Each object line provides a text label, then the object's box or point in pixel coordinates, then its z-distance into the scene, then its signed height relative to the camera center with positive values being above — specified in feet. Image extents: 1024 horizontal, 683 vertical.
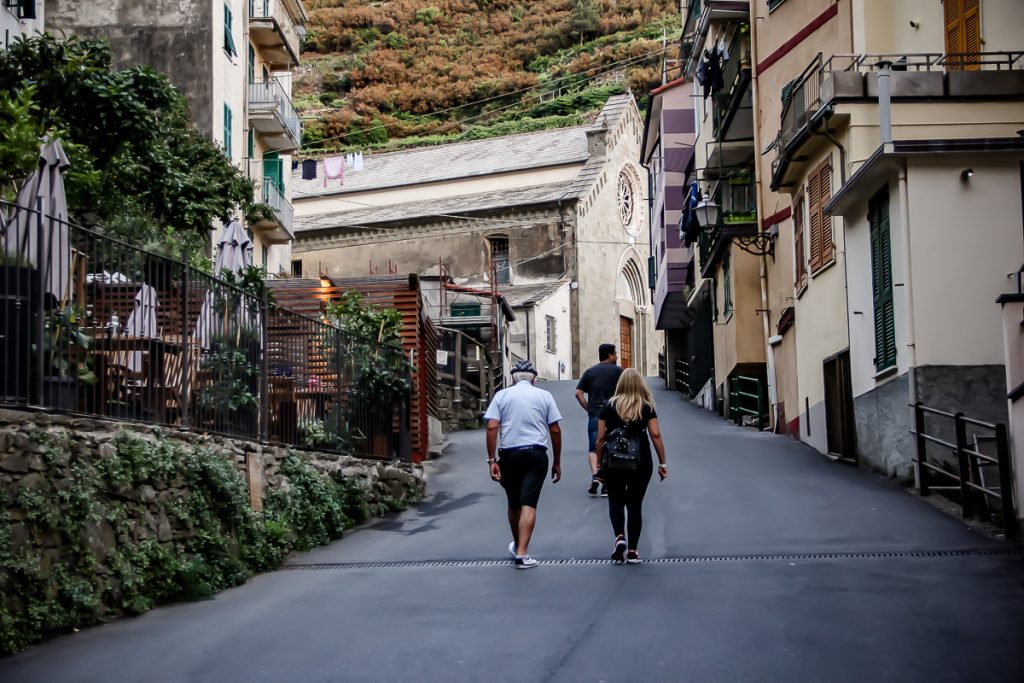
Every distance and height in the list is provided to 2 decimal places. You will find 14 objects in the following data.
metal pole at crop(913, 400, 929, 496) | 49.78 -1.86
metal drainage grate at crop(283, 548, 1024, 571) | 37.40 -4.23
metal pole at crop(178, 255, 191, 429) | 39.27 +1.74
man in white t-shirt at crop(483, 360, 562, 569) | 38.04 -1.26
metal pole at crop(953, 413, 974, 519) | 42.55 -2.22
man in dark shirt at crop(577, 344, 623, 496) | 52.44 +0.84
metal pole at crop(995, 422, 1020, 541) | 38.60 -2.49
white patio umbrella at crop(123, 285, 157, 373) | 36.73 +2.61
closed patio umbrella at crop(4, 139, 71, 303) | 31.68 +4.07
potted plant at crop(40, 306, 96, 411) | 32.24 +1.41
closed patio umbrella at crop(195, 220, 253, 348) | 64.80 +7.85
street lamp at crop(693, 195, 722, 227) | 85.56 +11.79
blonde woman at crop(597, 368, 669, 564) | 37.63 -1.60
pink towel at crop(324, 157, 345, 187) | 181.53 +32.86
